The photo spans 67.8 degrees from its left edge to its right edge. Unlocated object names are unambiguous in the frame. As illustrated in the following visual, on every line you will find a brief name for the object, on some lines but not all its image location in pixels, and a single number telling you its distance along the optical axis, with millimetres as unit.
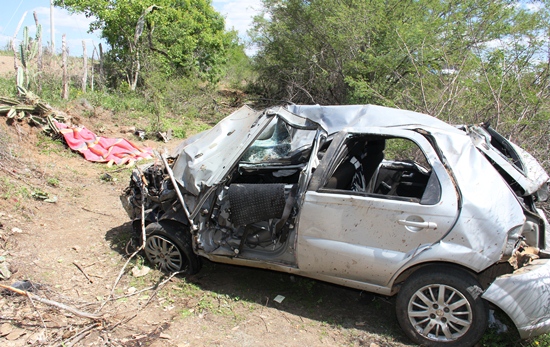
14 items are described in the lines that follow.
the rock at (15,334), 3323
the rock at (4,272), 4156
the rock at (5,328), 3365
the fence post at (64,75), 12802
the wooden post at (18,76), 10039
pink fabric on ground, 9109
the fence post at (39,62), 12202
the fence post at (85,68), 14586
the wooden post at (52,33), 14557
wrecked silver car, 3045
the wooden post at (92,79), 15176
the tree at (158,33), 16703
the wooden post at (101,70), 16438
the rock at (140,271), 4441
